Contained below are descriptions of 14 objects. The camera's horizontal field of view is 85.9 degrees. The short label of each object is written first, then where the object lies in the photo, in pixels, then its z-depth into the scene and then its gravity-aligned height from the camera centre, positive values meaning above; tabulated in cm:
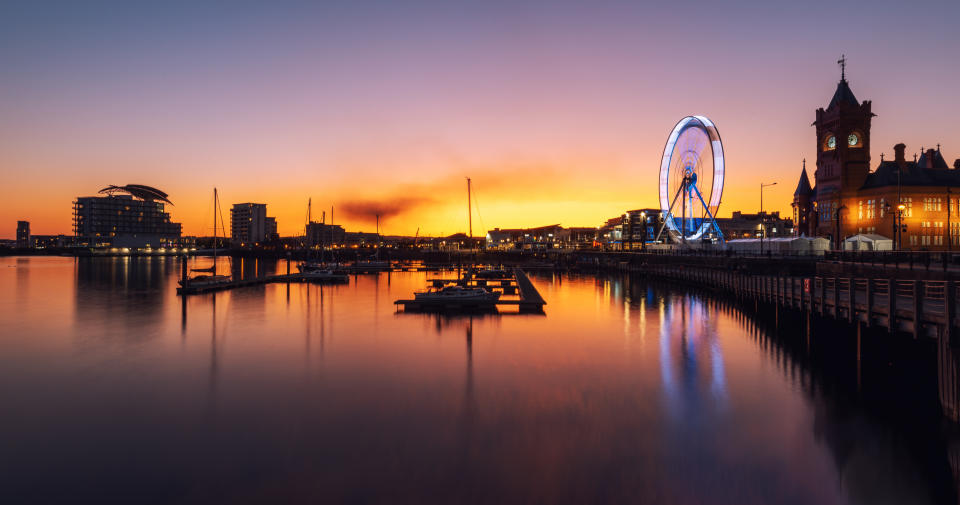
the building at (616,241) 17125 +574
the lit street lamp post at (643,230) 14552 +769
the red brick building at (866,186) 7006 +1031
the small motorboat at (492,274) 7475 -248
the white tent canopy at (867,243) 5559 +159
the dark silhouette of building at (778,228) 16612 +1026
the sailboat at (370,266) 10900 -191
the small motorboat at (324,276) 8053 -297
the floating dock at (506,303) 4384 -403
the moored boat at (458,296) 4384 -336
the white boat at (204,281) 5867 -288
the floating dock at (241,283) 5750 -342
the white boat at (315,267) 9212 -185
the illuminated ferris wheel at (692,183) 7625 +1191
